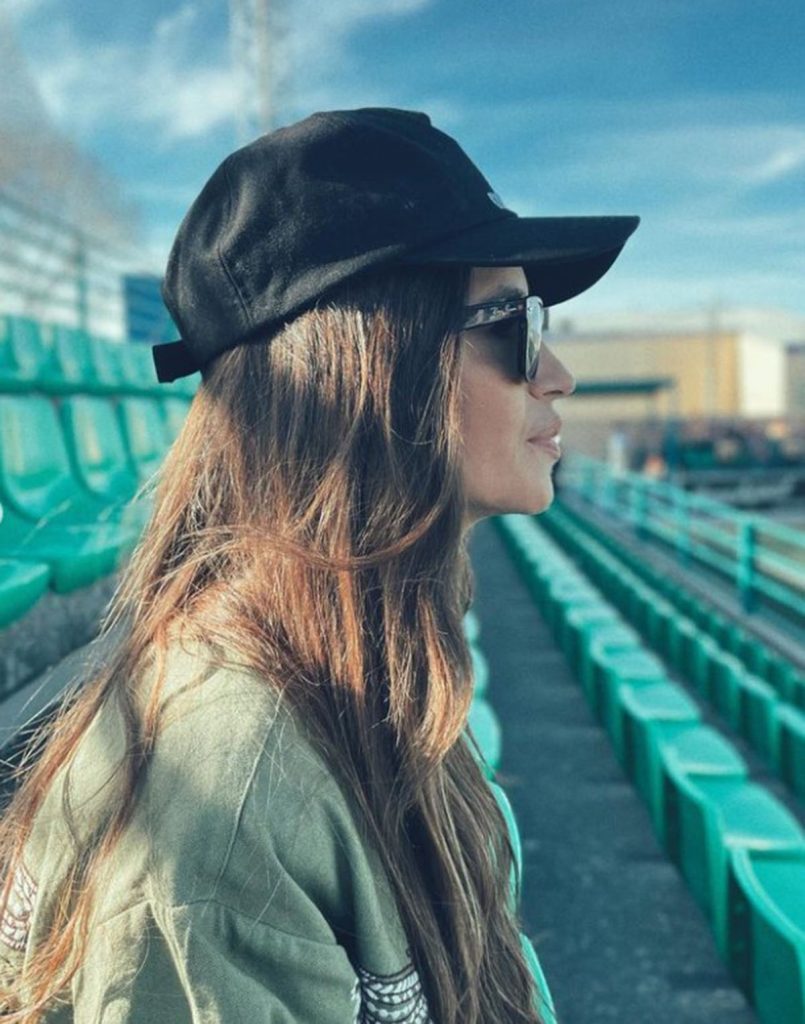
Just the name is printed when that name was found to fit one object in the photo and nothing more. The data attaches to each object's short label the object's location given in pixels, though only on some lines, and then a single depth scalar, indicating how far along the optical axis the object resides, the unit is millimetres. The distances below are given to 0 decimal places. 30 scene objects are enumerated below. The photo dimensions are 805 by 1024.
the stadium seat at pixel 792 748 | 2336
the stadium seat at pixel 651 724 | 1980
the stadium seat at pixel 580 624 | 3092
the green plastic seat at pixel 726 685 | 2941
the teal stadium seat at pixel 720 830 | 1467
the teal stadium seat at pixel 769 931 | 1181
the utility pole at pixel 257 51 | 11648
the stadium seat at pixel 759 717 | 2537
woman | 502
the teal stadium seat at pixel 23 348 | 3209
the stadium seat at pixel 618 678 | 2373
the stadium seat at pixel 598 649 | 2709
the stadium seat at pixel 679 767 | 1758
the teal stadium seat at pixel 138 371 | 3837
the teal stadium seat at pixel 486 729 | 1433
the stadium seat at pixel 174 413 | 3752
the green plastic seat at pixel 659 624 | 3836
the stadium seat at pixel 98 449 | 2678
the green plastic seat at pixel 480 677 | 1882
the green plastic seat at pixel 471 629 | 2553
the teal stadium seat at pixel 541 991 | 775
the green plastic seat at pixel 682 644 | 3486
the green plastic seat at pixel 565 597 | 3508
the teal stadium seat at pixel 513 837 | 785
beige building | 25938
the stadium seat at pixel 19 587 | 1361
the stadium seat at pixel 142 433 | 3277
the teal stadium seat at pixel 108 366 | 3516
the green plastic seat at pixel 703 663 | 3248
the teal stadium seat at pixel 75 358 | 3295
